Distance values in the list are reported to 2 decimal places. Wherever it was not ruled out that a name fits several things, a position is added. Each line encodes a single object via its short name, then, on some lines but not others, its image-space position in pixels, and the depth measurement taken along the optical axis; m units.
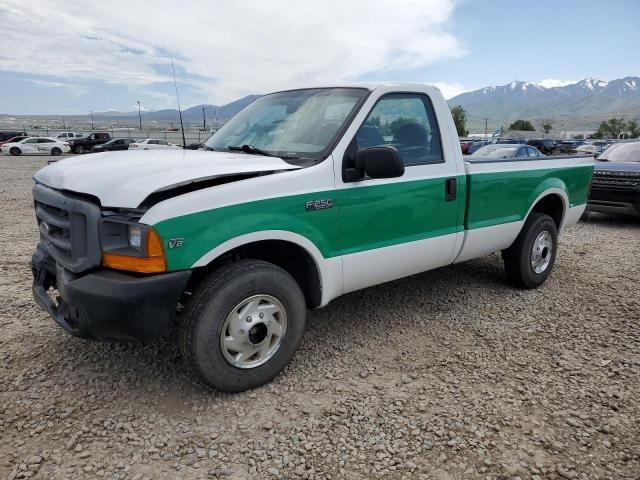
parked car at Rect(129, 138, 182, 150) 33.95
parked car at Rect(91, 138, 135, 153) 30.62
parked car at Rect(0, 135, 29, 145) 35.47
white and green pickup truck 2.55
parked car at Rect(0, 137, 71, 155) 33.38
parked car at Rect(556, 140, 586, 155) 40.31
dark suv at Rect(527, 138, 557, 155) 40.12
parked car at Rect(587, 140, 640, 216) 8.52
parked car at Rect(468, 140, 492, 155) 29.19
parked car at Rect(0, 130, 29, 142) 40.19
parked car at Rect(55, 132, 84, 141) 42.08
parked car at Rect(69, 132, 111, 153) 36.41
